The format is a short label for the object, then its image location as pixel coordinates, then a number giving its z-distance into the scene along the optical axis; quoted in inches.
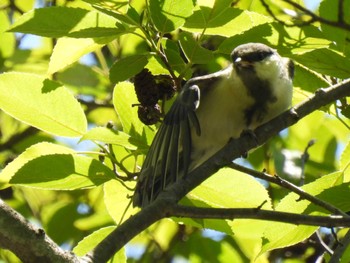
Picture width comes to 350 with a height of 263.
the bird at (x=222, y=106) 191.8
